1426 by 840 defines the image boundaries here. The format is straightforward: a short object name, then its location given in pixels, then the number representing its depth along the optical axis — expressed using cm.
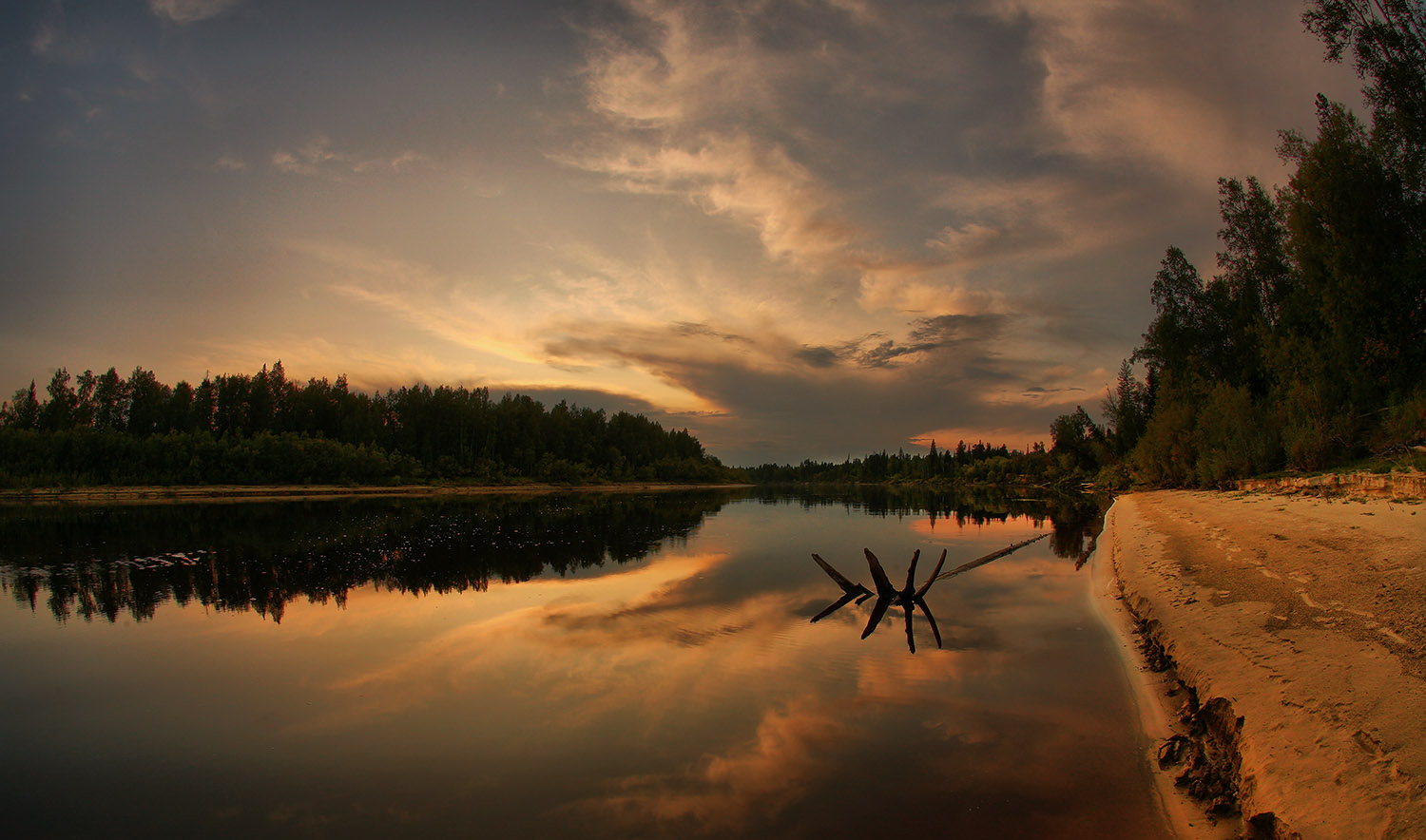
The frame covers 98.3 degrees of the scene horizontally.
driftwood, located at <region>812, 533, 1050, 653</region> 1374
